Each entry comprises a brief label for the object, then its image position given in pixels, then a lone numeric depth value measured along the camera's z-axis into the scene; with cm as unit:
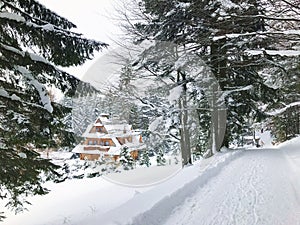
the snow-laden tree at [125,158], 1902
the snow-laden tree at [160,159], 1998
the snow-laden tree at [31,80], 451
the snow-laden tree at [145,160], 2020
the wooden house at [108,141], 1566
